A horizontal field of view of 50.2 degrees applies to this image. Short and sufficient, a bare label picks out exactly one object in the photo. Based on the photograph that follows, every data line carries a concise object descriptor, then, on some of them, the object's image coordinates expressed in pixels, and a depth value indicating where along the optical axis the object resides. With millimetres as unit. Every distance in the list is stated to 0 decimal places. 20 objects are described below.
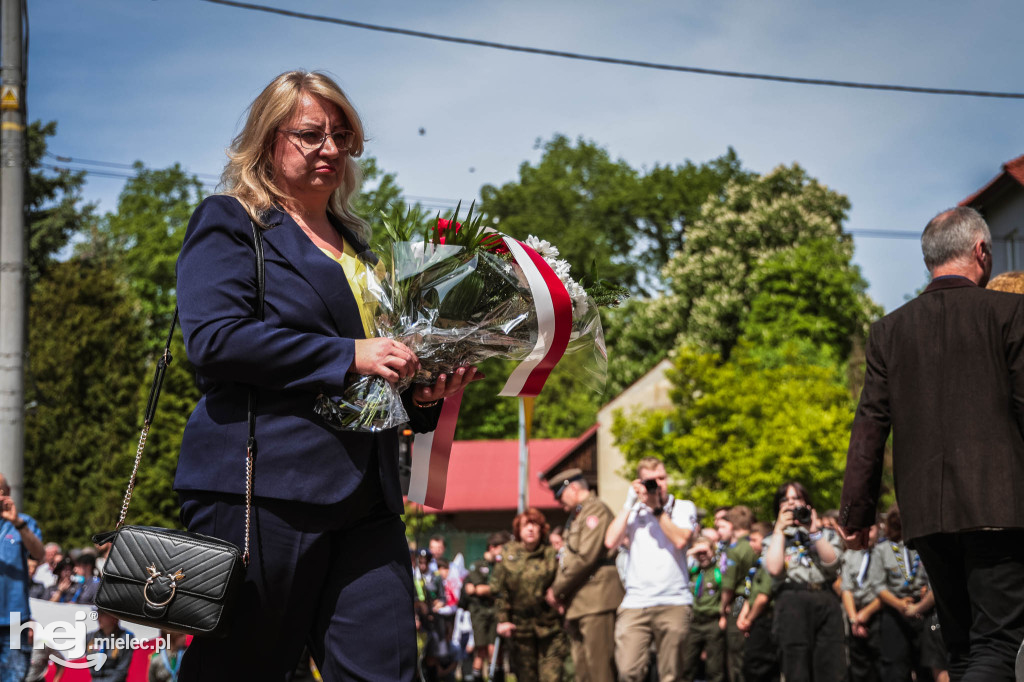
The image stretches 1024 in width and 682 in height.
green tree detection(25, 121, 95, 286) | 42969
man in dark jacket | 3957
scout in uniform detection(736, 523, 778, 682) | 10945
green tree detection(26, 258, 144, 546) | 38344
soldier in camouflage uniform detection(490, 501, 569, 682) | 11836
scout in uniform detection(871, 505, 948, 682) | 9891
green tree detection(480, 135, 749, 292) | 53969
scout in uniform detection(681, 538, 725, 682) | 12383
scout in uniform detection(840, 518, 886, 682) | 10469
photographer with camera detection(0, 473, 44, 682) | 8086
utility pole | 10125
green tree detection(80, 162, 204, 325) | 43094
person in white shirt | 9773
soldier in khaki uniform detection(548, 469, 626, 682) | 10602
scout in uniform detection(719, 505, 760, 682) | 11883
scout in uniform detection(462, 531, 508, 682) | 16609
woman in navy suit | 2738
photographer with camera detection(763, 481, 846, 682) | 9898
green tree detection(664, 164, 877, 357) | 44000
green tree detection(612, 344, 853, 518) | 31547
